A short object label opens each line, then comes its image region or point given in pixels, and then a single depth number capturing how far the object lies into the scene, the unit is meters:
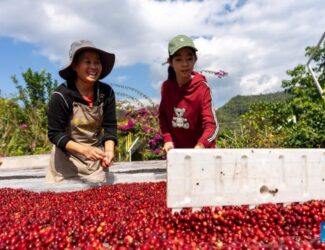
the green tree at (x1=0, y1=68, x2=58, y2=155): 7.17
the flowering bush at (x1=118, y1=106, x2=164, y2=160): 6.22
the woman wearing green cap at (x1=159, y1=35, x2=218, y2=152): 2.80
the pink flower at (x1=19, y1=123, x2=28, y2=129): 7.54
